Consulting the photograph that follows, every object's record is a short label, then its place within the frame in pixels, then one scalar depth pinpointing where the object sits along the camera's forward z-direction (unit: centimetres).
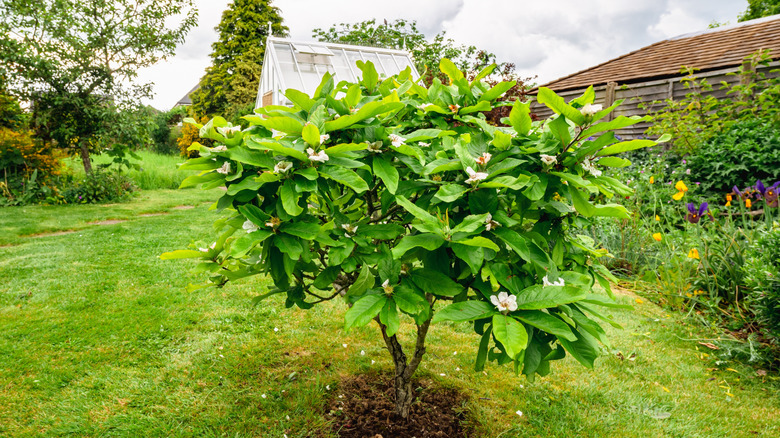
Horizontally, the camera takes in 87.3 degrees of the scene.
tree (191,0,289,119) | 2212
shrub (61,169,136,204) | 874
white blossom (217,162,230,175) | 123
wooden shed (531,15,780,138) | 876
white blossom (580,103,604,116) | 108
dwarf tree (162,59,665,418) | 112
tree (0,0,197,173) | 791
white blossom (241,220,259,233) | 122
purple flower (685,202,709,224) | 370
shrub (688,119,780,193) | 577
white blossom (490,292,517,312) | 110
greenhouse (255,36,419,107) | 1251
